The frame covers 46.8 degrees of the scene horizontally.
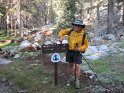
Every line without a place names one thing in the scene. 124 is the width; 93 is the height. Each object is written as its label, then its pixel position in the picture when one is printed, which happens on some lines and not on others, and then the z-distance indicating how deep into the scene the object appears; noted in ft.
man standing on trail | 13.16
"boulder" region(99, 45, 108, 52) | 25.44
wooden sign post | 13.83
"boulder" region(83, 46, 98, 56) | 23.11
